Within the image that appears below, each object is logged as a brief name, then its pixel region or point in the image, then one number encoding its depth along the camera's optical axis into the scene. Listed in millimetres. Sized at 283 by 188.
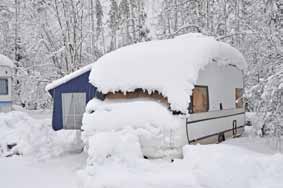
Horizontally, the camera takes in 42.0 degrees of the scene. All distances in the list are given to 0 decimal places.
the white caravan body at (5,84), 18609
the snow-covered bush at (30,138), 11336
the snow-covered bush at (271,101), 7367
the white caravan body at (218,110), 10227
